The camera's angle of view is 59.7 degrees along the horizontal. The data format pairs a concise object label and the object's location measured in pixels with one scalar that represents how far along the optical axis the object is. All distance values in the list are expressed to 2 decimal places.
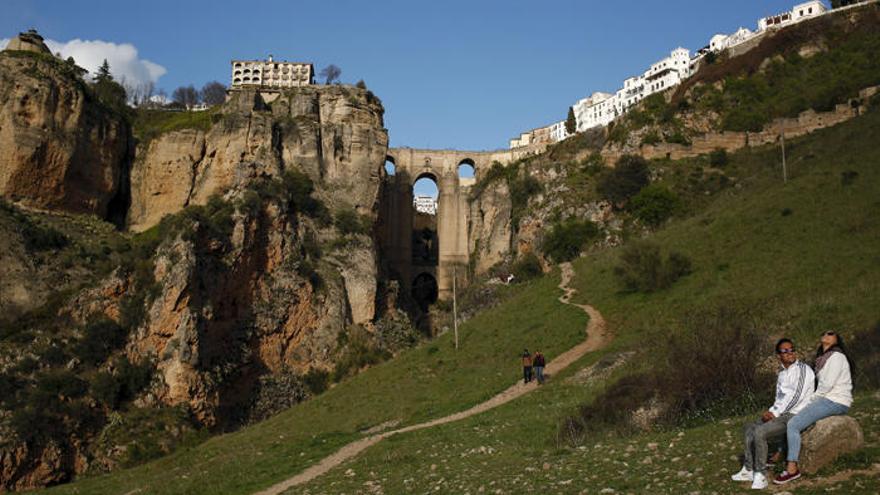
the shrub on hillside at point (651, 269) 33.03
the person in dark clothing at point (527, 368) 26.57
